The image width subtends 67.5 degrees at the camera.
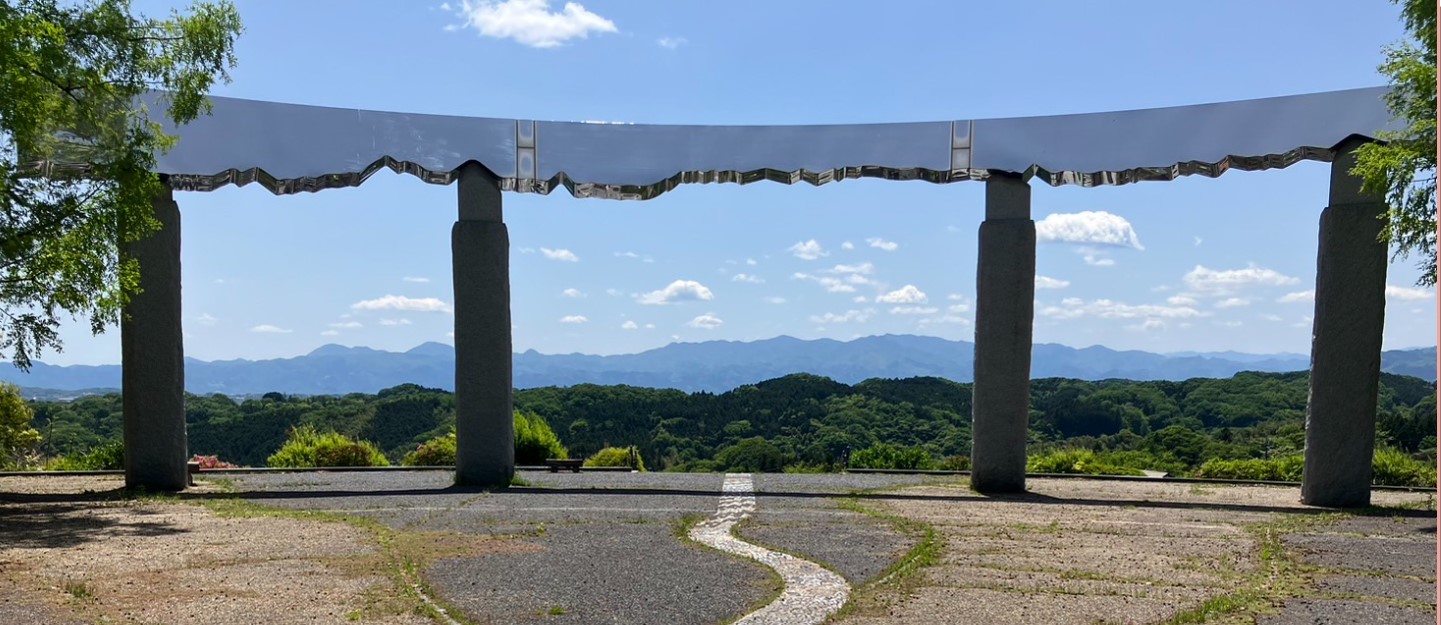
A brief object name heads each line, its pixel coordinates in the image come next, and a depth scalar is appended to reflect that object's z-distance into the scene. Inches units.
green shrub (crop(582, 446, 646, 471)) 706.8
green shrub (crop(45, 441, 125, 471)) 606.9
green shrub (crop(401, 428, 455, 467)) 668.1
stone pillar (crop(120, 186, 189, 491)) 455.8
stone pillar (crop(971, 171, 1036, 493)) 471.5
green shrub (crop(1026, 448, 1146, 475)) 632.4
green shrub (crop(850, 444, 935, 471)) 749.3
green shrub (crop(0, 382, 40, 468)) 547.5
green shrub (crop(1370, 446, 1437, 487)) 549.3
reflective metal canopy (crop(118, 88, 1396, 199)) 452.8
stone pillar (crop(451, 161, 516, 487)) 481.4
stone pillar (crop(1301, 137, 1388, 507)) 428.5
